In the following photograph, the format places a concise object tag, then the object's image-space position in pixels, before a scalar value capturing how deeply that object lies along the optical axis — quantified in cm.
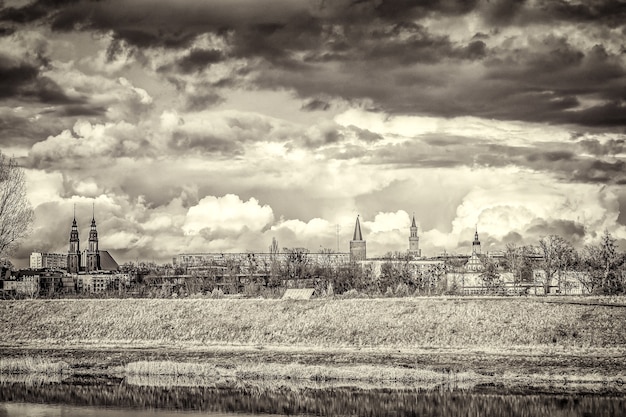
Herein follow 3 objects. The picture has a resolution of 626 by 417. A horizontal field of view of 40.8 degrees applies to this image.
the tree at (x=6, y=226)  8419
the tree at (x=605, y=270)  10544
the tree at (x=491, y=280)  11574
